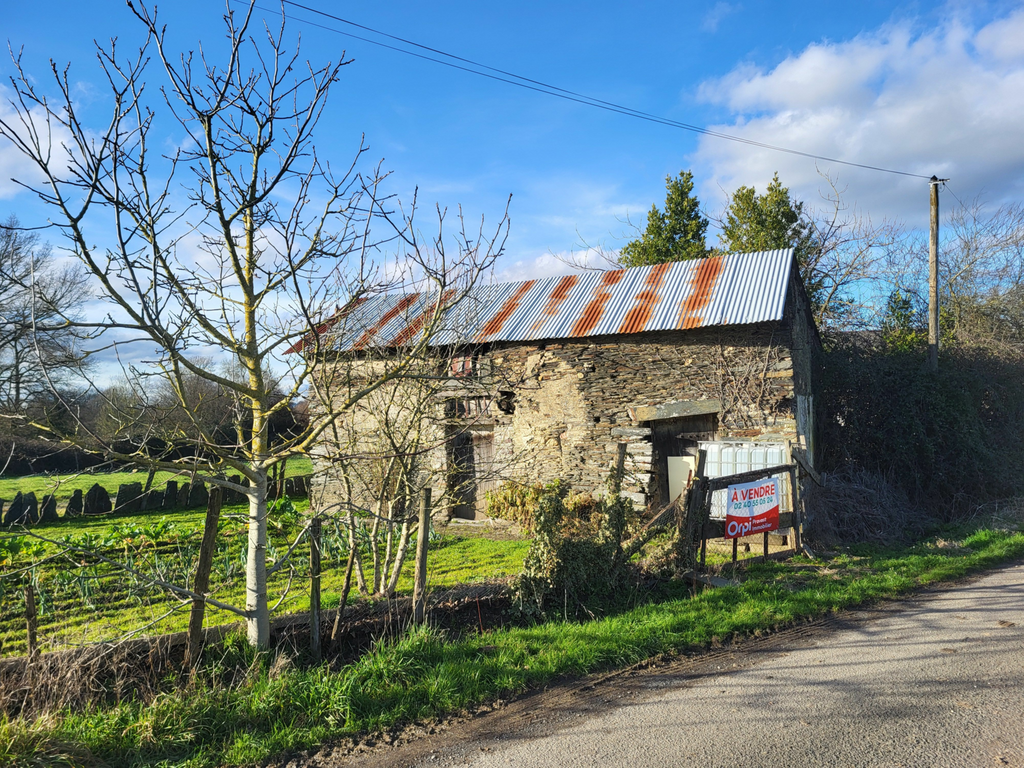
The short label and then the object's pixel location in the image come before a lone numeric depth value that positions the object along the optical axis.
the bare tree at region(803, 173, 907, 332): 21.66
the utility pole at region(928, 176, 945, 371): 15.82
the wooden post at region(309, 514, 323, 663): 5.26
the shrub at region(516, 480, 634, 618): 6.55
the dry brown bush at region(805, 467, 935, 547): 10.09
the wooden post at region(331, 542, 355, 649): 5.48
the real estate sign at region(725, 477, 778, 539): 8.36
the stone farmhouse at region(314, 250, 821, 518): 10.88
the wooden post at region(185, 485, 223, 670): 4.82
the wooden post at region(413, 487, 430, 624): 5.74
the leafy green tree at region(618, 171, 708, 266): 25.48
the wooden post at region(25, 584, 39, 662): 4.64
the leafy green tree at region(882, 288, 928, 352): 18.77
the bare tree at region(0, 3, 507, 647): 3.88
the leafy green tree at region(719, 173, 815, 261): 23.65
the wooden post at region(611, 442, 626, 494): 7.30
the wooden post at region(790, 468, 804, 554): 9.05
